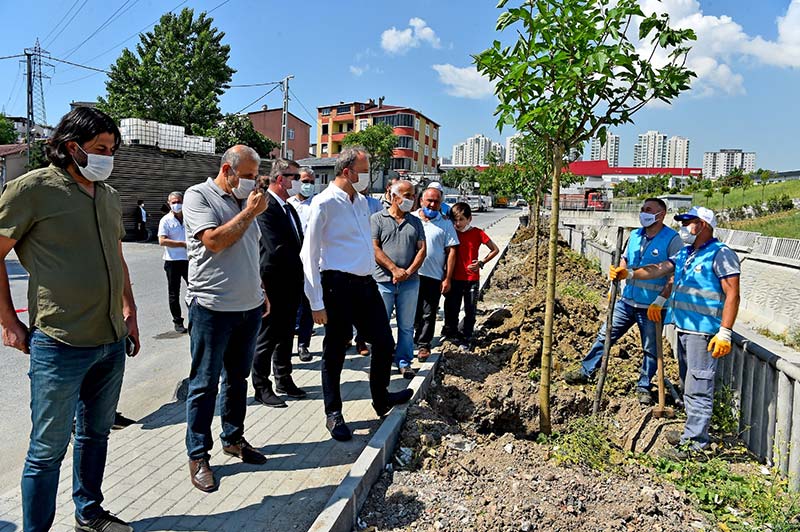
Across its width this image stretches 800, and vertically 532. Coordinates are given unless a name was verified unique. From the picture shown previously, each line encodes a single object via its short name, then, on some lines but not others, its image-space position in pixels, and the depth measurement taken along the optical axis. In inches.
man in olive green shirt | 98.3
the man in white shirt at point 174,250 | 282.7
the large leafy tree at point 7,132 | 2268.7
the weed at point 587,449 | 142.6
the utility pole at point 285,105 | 1058.3
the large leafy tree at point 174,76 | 1493.6
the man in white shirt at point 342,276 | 155.9
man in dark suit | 186.5
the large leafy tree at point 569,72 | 134.7
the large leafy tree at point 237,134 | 1566.2
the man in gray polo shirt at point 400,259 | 213.2
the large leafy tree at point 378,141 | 2148.1
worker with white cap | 158.2
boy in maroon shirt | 271.9
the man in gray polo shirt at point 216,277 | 128.0
